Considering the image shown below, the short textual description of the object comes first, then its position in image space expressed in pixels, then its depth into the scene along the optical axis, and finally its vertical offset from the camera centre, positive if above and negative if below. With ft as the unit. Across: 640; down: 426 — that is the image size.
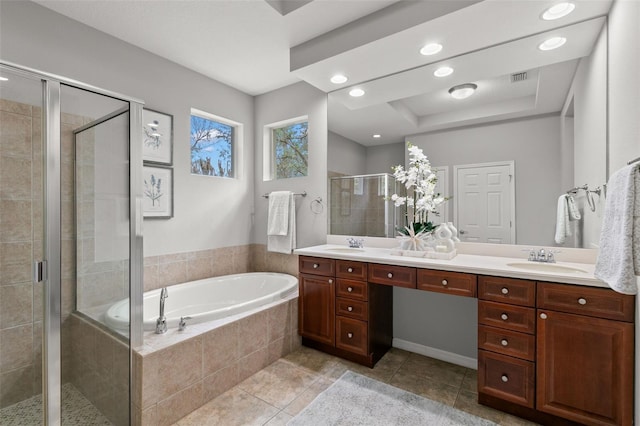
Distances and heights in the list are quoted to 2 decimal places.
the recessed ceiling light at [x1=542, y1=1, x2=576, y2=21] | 5.40 +3.74
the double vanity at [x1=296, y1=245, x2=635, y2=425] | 4.77 -2.16
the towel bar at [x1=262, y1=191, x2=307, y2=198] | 10.43 +0.65
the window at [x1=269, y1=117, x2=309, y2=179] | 10.87 +2.38
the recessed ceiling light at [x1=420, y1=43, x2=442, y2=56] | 6.81 +3.79
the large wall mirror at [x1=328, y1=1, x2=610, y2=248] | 6.04 +1.96
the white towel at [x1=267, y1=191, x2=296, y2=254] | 10.35 -0.83
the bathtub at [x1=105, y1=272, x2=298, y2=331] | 5.67 -2.45
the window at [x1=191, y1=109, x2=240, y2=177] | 10.26 +2.45
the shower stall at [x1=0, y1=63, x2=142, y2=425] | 4.87 -0.61
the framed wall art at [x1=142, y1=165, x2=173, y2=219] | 8.57 +0.60
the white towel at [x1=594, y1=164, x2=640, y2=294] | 3.80 -0.29
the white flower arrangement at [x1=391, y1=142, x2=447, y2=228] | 7.80 +0.65
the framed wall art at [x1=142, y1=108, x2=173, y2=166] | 8.56 +2.21
